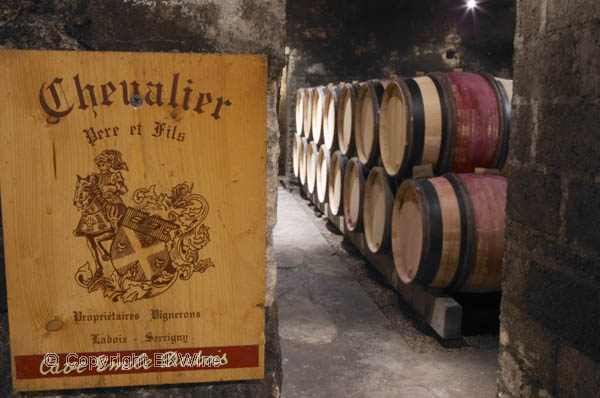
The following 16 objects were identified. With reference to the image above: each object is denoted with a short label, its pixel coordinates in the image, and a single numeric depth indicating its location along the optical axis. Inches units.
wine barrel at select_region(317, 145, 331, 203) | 265.9
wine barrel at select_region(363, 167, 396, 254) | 166.6
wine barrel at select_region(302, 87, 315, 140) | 293.1
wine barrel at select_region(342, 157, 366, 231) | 197.2
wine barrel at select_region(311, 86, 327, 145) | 259.8
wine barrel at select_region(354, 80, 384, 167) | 179.6
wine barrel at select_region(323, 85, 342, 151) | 234.7
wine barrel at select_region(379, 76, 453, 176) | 145.8
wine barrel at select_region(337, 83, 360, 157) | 206.2
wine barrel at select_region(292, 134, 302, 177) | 336.8
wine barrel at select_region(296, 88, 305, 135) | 319.1
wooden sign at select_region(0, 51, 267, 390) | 42.5
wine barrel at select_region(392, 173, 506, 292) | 130.4
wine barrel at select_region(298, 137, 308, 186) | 314.5
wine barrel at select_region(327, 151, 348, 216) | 230.2
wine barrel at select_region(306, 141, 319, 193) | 287.2
